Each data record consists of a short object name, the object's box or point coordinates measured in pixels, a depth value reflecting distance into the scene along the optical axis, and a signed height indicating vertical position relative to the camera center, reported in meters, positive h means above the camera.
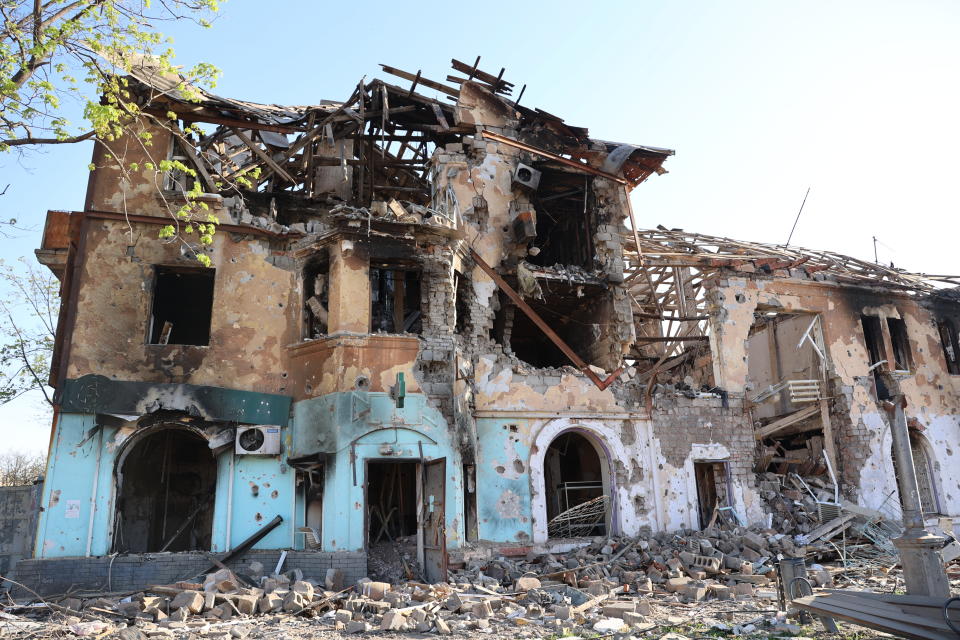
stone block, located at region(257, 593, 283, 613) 10.90 -1.09
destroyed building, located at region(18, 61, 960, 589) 13.90 +3.60
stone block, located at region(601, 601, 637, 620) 9.94 -1.20
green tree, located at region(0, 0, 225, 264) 8.91 +5.87
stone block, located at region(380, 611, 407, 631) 9.66 -1.24
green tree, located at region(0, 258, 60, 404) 21.27 +5.24
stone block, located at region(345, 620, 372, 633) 9.64 -1.29
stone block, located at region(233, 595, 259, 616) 10.80 -1.08
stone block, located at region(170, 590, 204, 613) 10.62 -1.00
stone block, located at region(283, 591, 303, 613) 10.95 -1.10
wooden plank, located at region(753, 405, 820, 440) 19.16 +2.35
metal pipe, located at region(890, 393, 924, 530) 9.52 +0.71
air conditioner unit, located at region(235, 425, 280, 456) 14.05 +1.60
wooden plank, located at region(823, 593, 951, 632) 6.57 -0.94
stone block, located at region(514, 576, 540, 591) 12.03 -1.01
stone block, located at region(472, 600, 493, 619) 10.38 -1.21
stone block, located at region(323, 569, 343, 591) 12.52 -0.91
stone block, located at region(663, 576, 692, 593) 12.16 -1.08
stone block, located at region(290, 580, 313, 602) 11.30 -0.95
